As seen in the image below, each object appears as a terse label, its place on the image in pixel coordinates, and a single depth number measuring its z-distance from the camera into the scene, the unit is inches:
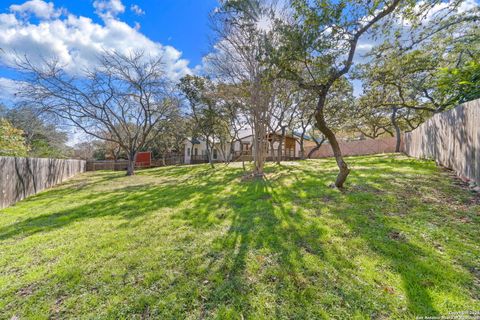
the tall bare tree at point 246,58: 289.1
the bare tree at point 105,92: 449.7
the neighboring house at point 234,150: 963.0
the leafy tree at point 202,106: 650.8
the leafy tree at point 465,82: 199.3
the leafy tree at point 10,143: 293.1
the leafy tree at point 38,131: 447.5
